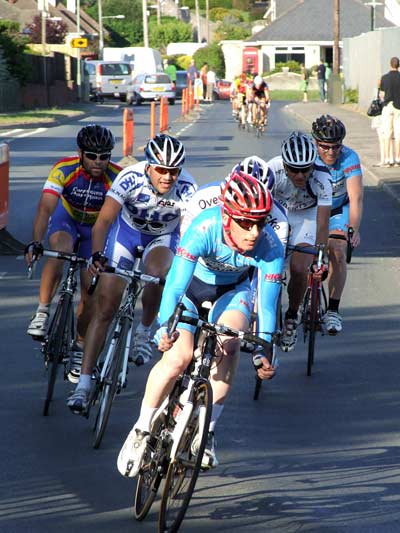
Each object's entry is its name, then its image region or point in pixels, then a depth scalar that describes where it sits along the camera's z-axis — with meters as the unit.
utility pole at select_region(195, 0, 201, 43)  150.75
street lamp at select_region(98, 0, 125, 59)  108.11
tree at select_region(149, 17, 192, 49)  142.12
